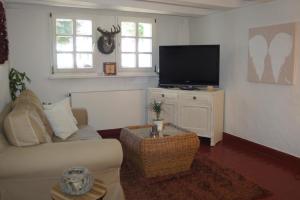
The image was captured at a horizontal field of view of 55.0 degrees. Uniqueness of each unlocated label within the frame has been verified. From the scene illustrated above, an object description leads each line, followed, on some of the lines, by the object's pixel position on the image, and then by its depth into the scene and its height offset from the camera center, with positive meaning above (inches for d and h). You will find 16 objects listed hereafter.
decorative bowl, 69.2 -26.8
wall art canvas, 140.4 +9.5
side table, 69.0 -29.8
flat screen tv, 179.9 +4.6
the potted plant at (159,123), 137.8 -24.4
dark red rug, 109.8 -46.6
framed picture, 190.7 +2.5
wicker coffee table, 121.0 -34.1
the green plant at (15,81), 152.0 -5.0
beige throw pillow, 86.6 -17.3
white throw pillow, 120.0 -20.5
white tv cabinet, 173.5 -23.4
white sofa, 81.3 -26.7
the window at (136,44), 197.2 +19.6
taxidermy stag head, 187.6 +20.7
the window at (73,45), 179.5 +17.1
